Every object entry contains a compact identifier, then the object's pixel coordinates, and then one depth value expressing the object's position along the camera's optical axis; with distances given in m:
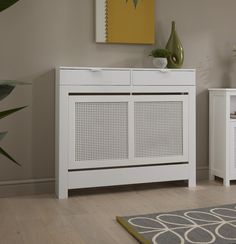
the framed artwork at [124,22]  3.21
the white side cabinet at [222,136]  3.34
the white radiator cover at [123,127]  2.92
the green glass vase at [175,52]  3.33
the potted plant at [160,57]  3.21
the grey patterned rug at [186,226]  1.94
